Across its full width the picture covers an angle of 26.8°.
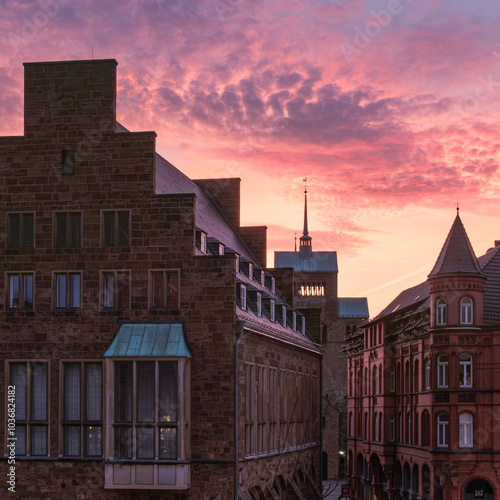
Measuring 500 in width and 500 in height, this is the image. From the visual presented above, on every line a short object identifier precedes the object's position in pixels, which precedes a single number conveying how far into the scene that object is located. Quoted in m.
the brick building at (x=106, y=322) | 38.72
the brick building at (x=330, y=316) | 121.69
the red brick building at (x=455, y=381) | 59.69
